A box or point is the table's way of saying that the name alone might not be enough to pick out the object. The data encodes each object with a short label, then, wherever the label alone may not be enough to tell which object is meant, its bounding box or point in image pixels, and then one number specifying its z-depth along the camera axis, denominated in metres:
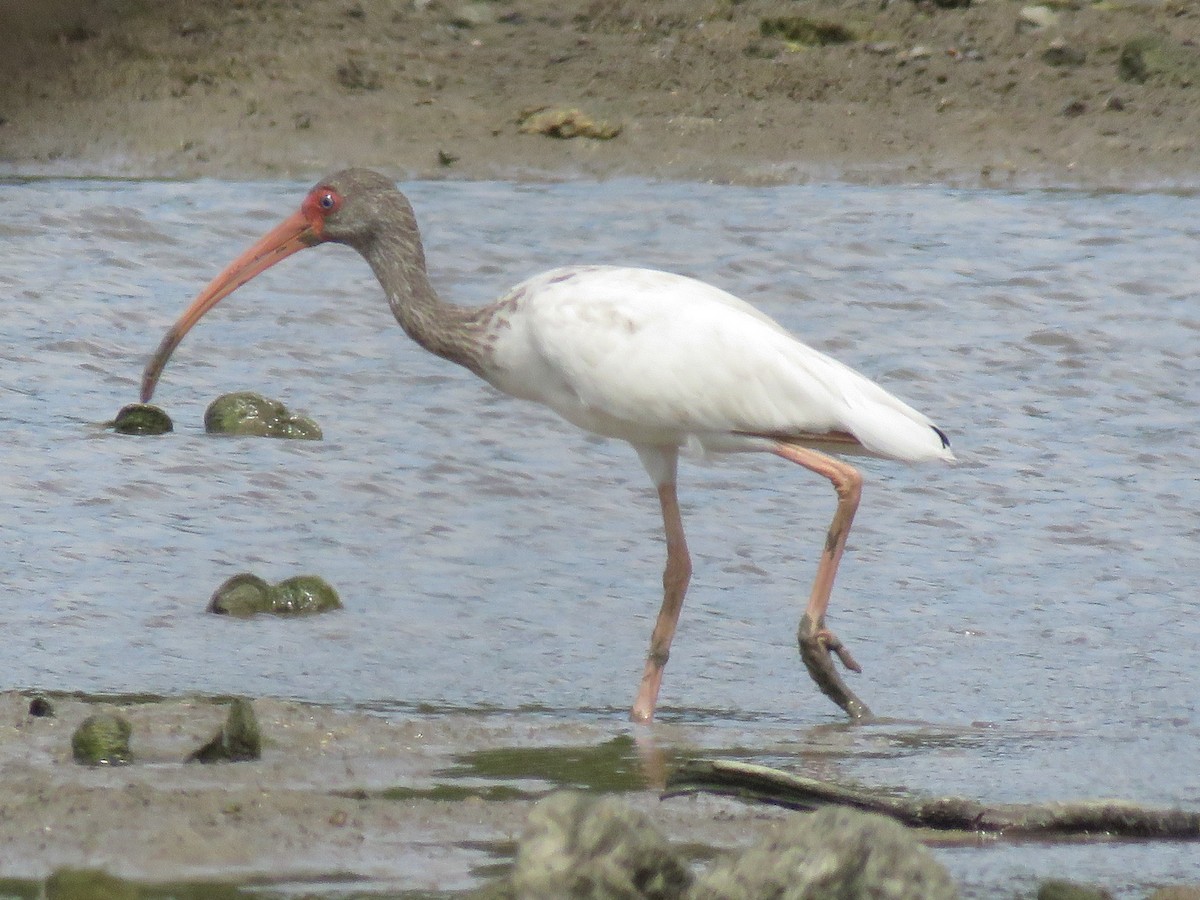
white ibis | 11.98
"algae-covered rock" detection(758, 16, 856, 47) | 28.06
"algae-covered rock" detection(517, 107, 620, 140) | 26.73
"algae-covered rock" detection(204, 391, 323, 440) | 16.64
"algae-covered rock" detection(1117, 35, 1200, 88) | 26.89
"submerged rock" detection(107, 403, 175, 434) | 16.64
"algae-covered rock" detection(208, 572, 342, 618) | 12.75
